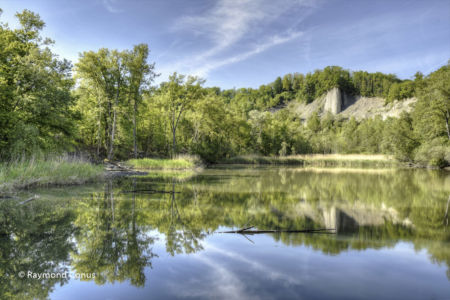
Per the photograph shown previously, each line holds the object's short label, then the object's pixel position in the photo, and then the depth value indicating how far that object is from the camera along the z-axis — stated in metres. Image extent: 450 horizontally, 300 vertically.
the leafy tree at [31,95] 12.59
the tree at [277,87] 162.25
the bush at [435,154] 31.02
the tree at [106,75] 25.39
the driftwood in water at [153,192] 10.83
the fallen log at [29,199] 7.69
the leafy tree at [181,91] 32.50
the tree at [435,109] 33.53
